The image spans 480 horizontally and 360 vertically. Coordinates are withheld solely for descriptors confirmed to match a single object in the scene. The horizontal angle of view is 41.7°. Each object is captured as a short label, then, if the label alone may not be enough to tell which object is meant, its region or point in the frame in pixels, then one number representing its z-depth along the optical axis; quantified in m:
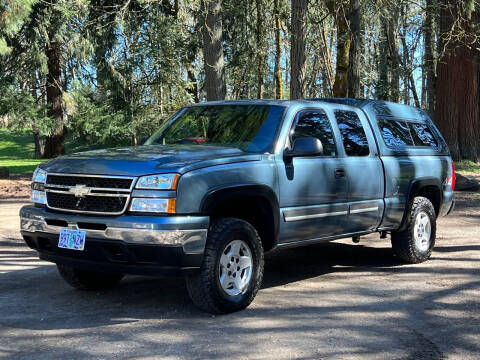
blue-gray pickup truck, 5.21
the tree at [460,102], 21.88
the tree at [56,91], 31.52
